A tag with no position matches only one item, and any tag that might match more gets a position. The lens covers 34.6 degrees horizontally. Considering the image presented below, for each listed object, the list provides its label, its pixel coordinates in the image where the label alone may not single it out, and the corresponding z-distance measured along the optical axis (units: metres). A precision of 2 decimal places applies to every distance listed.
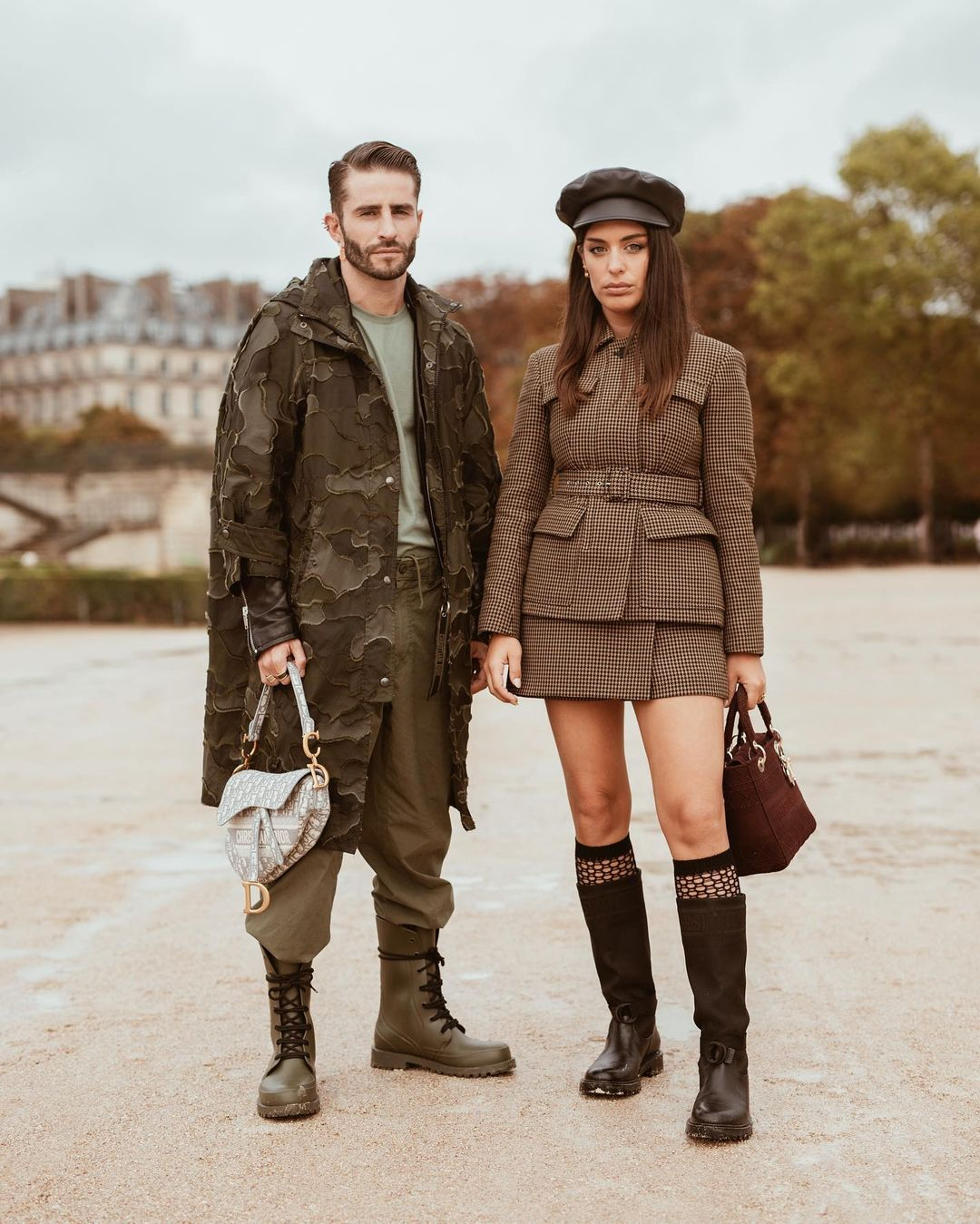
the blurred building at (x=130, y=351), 103.75
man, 3.81
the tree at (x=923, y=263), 42.25
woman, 3.70
